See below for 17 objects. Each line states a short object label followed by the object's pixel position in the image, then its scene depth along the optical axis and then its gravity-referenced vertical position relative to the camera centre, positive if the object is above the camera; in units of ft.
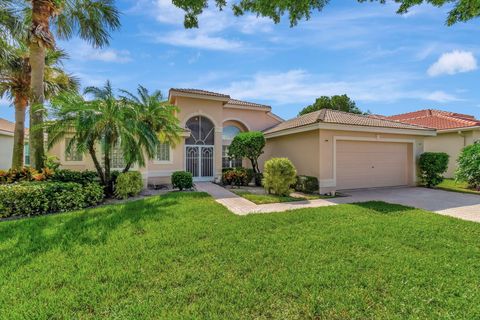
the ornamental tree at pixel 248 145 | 49.88 +3.86
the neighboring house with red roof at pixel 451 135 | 61.72 +7.93
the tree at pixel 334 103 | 121.29 +31.53
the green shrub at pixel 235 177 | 50.11 -3.05
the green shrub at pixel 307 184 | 41.09 -3.73
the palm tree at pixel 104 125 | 30.81 +5.04
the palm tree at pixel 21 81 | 40.55 +17.97
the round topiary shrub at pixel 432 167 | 46.29 -0.62
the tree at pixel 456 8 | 18.67 +13.06
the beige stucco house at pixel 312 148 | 42.01 +3.15
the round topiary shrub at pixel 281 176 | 37.42 -2.05
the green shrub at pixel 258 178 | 52.51 -3.40
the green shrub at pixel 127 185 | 35.14 -3.38
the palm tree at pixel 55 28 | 35.45 +23.19
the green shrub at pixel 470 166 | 45.98 -0.42
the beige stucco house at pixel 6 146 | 69.51 +5.00
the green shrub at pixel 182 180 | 41.57 -3.09
